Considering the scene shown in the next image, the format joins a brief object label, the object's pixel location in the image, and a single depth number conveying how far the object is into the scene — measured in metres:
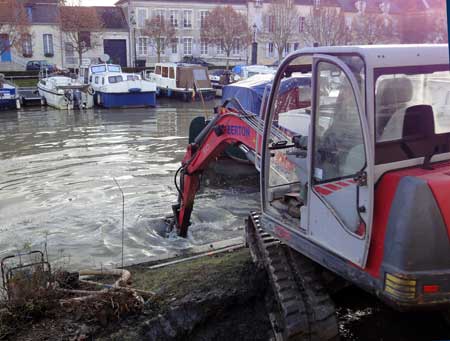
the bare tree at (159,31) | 50.34
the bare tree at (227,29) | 50.16
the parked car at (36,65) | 44.78
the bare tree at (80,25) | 43.19
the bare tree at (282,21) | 50.53
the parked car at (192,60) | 48.09
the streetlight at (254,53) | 40.60
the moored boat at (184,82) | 33.88
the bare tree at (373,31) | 44.03
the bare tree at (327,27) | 44.53
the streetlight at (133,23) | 52.72
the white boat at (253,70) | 35.17
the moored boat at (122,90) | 29.84
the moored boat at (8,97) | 28.55
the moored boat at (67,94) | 28.86
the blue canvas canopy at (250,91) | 13.12
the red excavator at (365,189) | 3.40
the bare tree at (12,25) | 37.50
